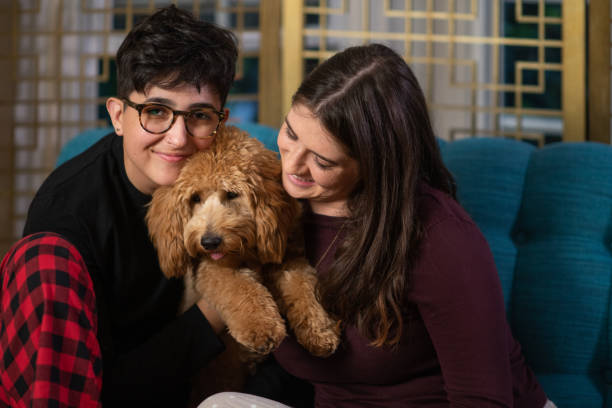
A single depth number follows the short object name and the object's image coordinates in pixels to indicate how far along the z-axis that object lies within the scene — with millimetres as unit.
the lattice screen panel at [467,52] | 2668
